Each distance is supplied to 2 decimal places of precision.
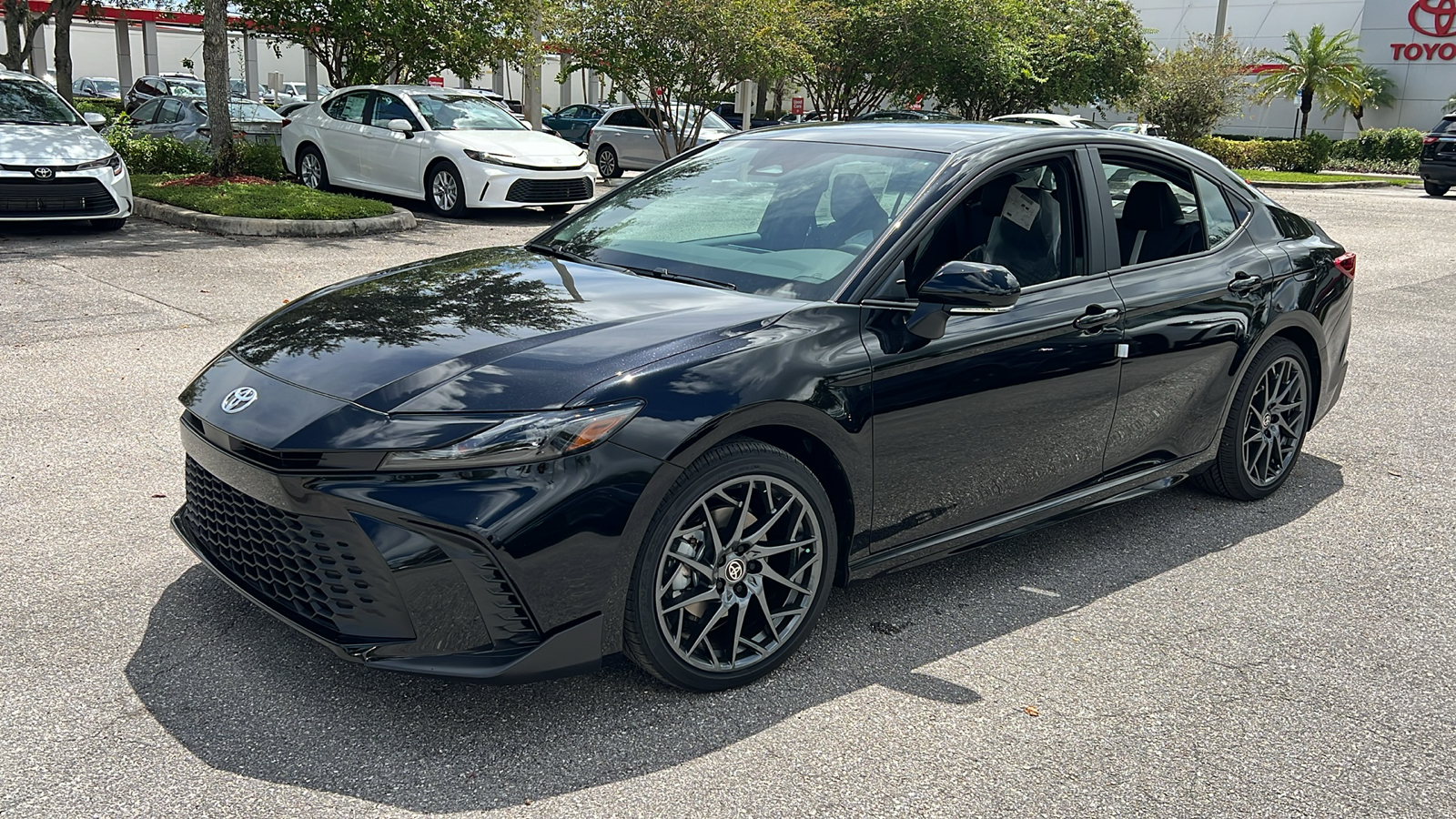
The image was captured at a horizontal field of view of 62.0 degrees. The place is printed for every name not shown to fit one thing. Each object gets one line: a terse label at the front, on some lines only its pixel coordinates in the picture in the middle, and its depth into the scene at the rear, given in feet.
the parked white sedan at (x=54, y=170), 37.58
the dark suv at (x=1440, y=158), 86.58
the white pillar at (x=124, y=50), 145.28
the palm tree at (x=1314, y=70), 137.18
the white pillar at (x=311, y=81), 136.15
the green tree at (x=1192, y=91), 109.60
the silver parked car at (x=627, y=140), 75.41
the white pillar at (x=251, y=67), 141.22
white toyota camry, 49.32
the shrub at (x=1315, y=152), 110.22
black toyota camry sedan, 10.00
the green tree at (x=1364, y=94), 136.67
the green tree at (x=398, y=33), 57.57
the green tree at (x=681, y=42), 63.67
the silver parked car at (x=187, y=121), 66.18
